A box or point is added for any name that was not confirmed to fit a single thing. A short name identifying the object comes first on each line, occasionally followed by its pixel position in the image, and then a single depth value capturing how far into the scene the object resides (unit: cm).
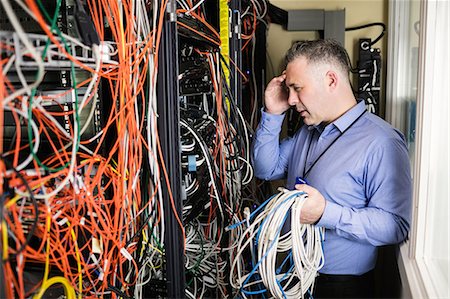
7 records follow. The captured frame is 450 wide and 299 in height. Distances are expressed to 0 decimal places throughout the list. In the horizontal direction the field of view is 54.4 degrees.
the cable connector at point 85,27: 92
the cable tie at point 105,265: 115
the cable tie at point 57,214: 98
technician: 152
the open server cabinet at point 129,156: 88
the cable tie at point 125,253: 120
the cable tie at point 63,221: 101
